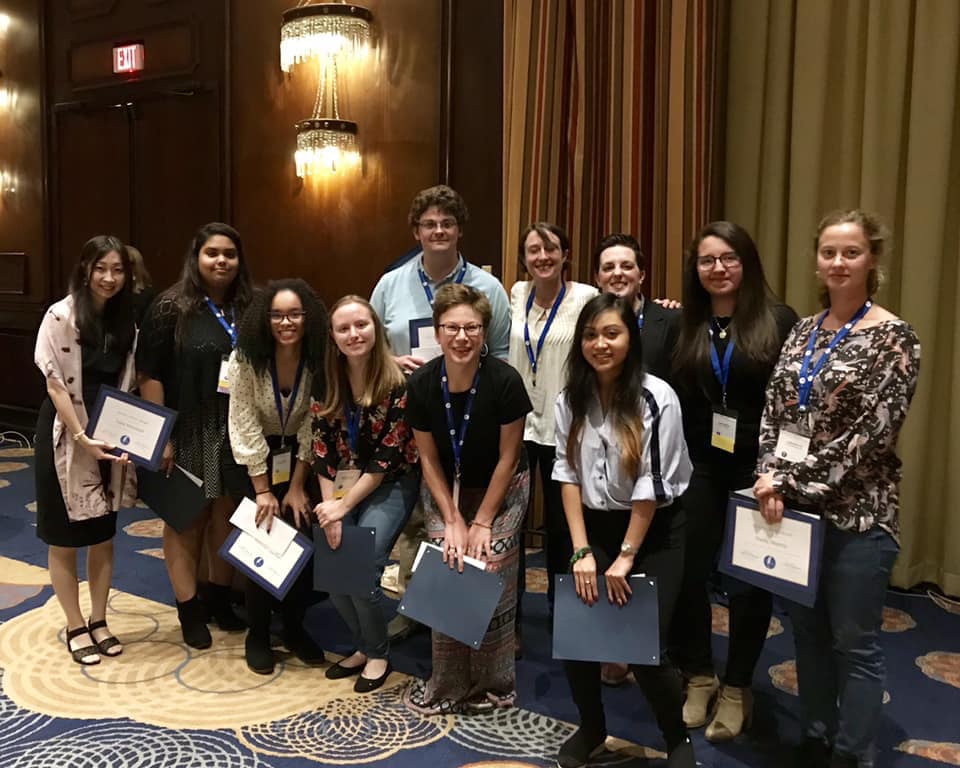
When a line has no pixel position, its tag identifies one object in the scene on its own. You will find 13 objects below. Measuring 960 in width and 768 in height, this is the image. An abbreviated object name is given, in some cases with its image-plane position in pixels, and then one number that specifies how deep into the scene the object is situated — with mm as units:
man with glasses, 3150
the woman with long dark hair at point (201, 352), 3104
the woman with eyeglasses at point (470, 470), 2695
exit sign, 6301
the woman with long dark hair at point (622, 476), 2318
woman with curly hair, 2965
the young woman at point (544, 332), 3070
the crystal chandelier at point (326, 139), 5113
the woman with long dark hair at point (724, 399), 2529
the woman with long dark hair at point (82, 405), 2992
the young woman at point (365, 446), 2887
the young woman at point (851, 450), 2117
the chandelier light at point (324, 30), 4957
